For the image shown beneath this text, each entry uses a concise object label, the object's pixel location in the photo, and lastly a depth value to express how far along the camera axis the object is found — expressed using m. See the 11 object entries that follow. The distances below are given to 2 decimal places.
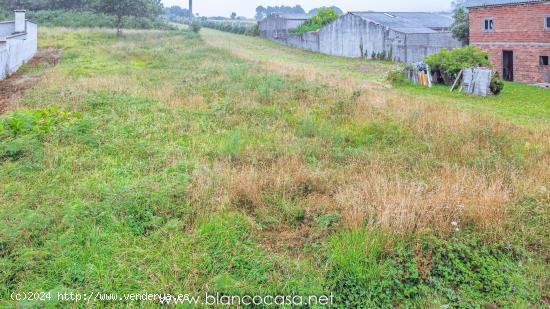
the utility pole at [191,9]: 51.62
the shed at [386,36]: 28.91
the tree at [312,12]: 54.47
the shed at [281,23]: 48.25
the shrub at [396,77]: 19.02
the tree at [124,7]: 34.53
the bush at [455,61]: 18.02
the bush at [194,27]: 47.55
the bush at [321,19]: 43.28
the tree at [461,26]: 26.84
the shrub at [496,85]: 16.28
